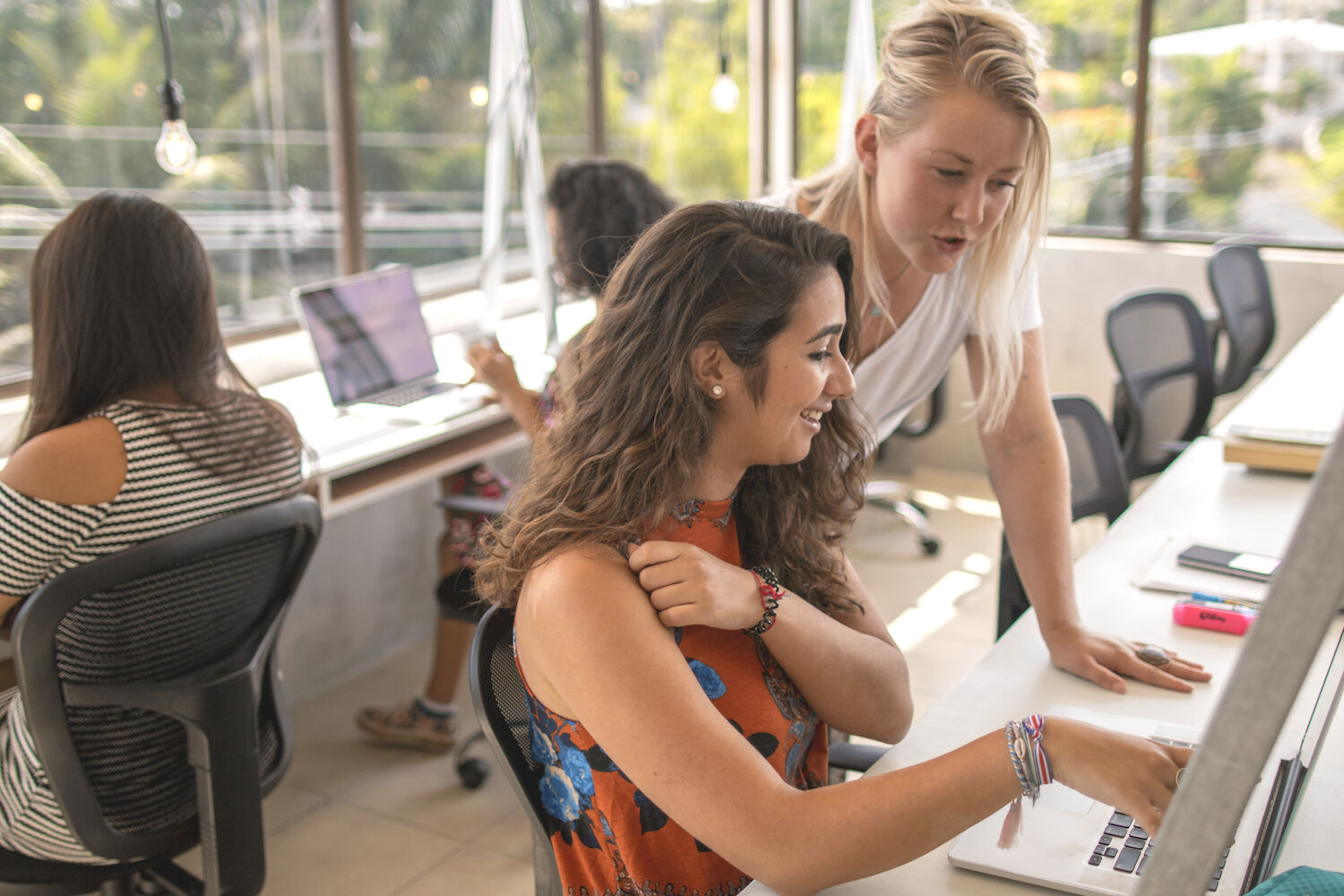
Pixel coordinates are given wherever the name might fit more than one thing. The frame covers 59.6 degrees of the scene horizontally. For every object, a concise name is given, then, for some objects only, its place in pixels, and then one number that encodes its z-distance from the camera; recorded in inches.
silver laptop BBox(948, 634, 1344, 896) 39.6
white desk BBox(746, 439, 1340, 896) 43.3
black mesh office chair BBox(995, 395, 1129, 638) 90.0
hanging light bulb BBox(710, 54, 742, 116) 181.9
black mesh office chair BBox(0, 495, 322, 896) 59.0
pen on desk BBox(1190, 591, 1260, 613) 64.6
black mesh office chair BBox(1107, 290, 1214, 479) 125.6
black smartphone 69.8
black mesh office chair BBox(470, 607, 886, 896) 47.1
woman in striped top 63.1
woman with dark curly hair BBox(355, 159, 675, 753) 109.6
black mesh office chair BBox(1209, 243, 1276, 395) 156.5
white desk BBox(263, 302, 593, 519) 98.0
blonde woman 56.4
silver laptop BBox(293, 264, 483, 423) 115.7
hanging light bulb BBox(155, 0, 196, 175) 102.8
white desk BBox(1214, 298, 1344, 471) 92.0
